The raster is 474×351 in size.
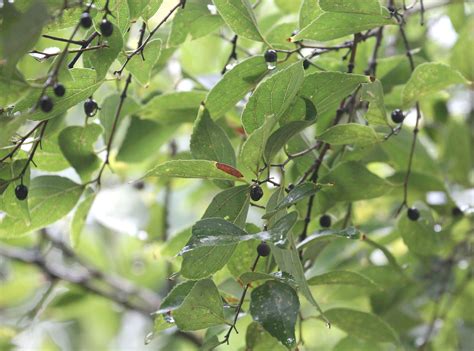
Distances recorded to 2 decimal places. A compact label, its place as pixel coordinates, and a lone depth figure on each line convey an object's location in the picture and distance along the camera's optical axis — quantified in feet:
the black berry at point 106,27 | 3.37
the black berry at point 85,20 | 3.31
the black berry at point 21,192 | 3.54
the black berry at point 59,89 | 3.35
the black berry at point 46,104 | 3.30
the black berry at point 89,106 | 3.80
